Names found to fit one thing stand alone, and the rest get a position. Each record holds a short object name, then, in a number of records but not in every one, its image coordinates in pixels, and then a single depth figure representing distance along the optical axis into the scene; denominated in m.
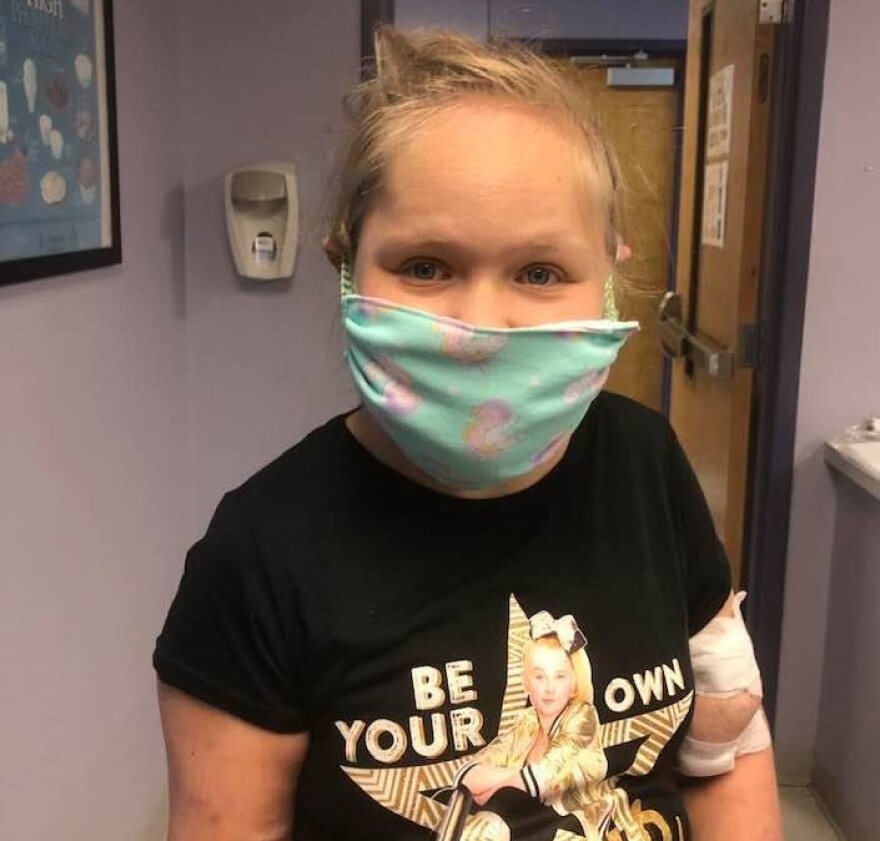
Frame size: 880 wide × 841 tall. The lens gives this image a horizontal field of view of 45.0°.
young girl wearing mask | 0.76
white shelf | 2.07
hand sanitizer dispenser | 2.18
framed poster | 1.51
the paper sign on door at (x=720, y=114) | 2.51
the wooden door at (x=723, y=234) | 2.30
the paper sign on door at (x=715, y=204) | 2.55
